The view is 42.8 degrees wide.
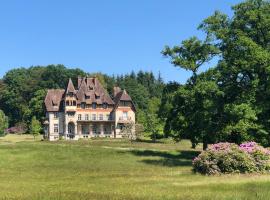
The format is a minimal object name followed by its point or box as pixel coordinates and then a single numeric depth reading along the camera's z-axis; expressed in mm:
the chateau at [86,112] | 77425
